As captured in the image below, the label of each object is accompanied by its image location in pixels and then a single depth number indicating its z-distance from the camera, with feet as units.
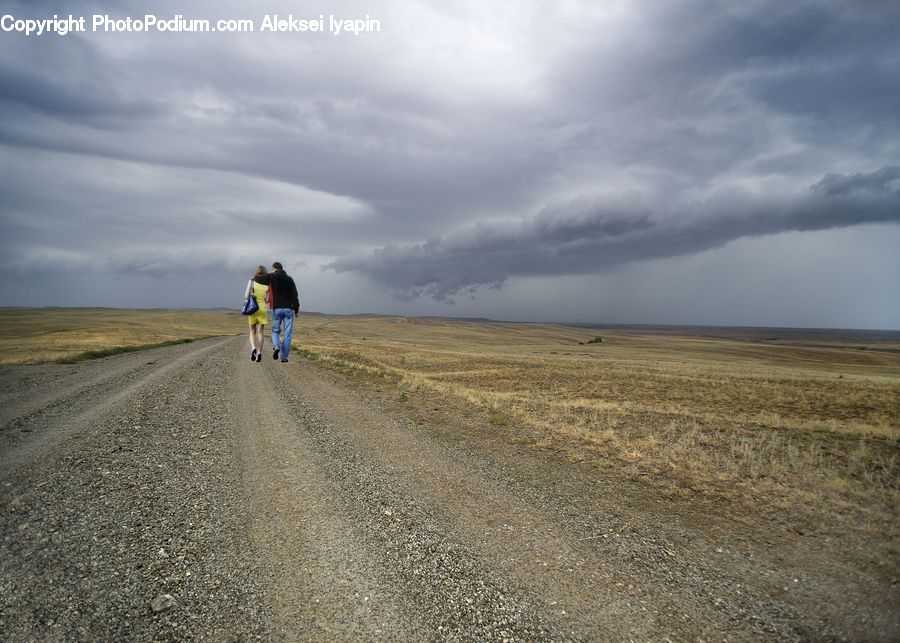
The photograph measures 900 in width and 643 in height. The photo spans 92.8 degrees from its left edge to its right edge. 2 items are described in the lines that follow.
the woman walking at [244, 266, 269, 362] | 48.67
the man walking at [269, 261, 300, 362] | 48.78
